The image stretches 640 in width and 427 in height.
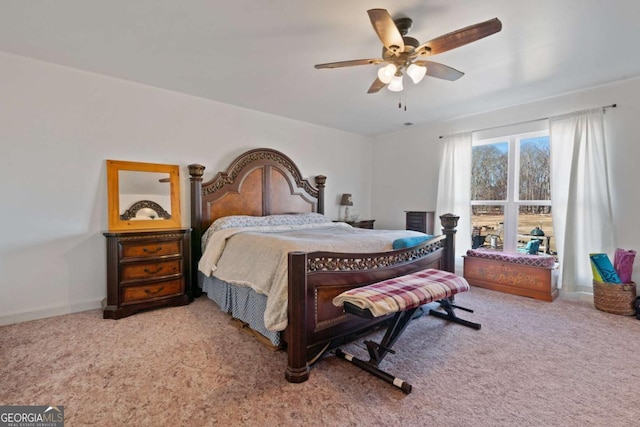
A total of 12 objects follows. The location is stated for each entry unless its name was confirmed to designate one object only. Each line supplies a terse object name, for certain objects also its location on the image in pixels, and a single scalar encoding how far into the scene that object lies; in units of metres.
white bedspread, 1.97
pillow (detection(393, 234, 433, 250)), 2.65
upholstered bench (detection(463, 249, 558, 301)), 3.41
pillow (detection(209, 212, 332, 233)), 3.45
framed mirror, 3.12
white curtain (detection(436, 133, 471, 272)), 4.34
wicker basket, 2.91
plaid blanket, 1.77
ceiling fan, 1.71
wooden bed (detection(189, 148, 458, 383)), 1.83
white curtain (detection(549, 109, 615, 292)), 3.23
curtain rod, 3.20
